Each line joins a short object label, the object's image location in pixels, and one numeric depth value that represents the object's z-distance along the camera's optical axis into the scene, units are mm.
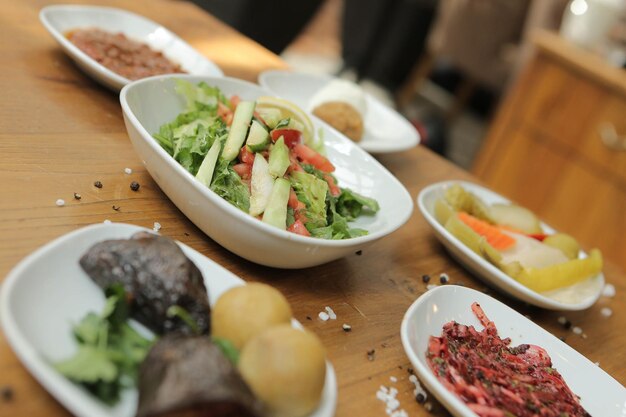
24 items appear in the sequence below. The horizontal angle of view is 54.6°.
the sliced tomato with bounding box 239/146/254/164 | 1221
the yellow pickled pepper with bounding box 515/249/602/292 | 1334
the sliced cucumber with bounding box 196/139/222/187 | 1148
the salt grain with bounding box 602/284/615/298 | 1617
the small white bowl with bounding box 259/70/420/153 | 1862
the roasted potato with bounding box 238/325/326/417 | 695
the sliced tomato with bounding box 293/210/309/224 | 1166
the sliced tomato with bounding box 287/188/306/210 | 1174
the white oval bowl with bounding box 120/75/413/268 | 1019
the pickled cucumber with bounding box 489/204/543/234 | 1575
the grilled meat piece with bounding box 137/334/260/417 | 622
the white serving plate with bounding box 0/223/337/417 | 652
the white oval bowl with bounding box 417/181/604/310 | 1305
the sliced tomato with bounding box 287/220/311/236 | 1129
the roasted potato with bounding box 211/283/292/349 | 765
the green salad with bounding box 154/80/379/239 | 1149
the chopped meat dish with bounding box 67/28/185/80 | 1564
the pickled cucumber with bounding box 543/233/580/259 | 1504
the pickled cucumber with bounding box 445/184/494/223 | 1539
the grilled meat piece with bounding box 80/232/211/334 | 783
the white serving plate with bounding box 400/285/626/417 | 1037
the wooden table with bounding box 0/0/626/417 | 968
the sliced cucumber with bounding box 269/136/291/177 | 1175
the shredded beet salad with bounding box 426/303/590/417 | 946
